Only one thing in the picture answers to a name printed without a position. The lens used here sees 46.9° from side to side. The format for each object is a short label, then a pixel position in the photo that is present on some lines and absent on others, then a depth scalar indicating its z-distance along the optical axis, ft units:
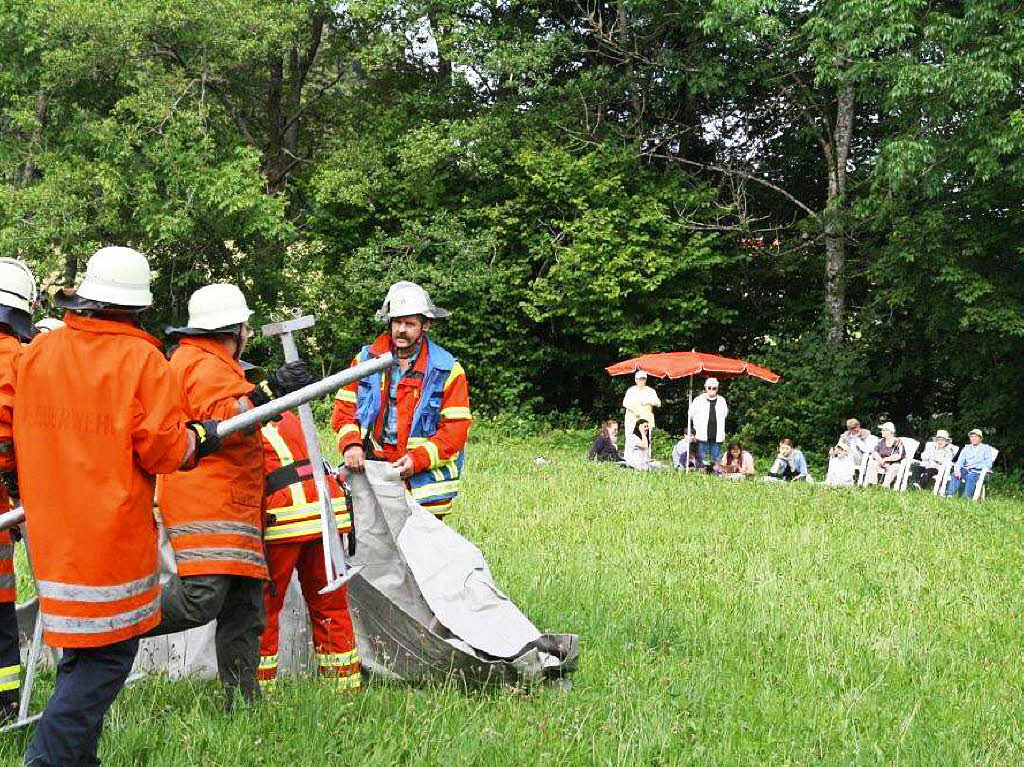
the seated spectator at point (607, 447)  74.49
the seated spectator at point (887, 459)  68.44
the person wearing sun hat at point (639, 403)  71.31
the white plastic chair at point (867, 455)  69.92
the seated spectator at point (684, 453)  72.23
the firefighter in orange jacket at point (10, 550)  15.64
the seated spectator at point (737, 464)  70.13
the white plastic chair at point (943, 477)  67.62
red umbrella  74.08
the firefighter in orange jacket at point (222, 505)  15.35
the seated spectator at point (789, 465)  71.05
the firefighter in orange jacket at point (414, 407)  20.22
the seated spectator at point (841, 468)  68.33
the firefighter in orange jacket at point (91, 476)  12.48
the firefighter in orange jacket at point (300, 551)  17.12
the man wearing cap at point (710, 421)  69.46
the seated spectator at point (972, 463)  67.21
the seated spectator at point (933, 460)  68.90
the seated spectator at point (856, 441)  70.44
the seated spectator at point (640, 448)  70.08
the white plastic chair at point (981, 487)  66.33
